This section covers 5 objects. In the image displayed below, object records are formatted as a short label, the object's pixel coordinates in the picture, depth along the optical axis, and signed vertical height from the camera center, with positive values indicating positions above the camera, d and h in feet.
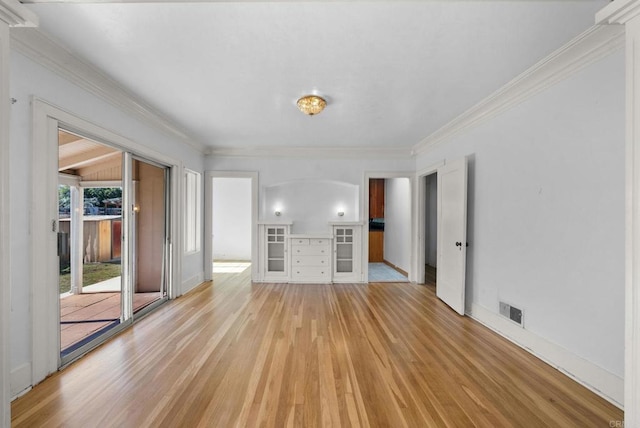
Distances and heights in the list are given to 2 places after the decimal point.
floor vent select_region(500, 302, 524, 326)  8.46 -3.36
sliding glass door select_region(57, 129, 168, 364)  11.33 -0.79
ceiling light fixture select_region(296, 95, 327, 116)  9.04 +3.91
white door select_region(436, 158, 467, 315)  10.88 -0.87
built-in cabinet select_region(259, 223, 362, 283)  16.30 -2.50
